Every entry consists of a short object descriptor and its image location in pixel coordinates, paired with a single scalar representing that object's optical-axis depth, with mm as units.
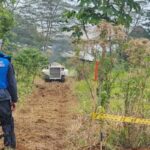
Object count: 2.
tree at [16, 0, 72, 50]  60719
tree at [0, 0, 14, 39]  19102
